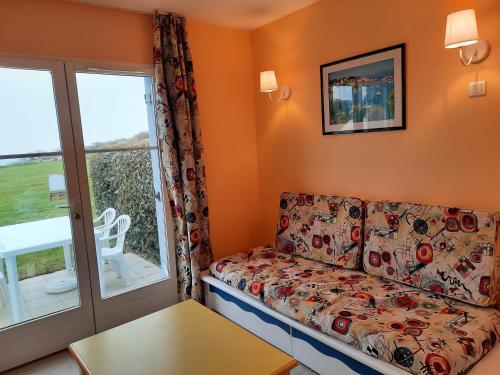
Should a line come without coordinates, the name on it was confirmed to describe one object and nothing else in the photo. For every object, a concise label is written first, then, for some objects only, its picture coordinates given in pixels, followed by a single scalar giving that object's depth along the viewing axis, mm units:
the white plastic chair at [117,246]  2846
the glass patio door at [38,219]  2408
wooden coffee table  1622
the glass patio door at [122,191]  2697
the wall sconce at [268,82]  3070
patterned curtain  2910
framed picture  2443
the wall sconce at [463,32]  1874
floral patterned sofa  1708
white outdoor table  2449
